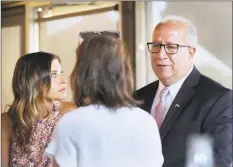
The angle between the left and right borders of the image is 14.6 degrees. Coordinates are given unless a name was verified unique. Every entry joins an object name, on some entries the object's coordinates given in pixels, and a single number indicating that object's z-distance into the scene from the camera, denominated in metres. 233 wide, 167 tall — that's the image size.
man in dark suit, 3.07
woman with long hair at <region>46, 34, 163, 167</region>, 2.83
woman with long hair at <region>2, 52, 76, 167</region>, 3.12
